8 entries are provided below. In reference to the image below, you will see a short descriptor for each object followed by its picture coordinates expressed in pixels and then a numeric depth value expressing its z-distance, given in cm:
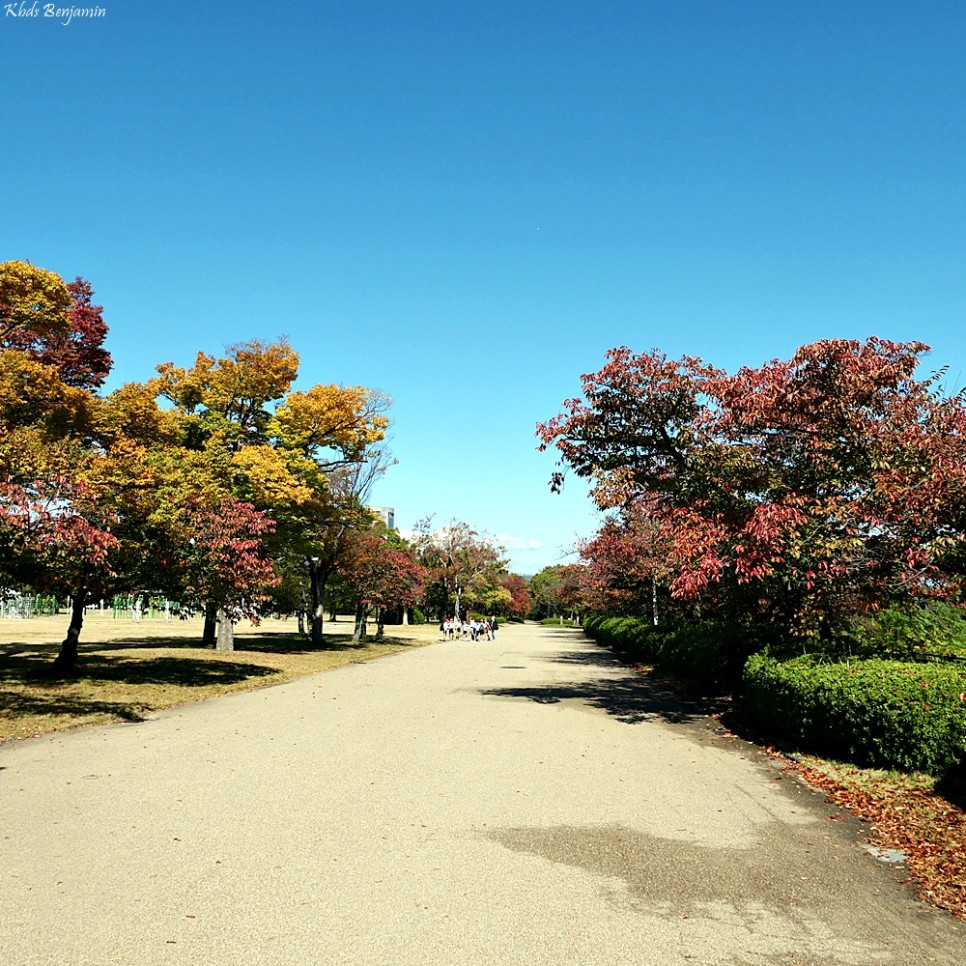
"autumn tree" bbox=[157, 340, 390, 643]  2555
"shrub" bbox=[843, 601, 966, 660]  1126
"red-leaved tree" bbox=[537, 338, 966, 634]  949
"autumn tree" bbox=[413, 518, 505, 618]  6309
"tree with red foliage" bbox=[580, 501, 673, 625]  2323
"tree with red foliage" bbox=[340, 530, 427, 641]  3256
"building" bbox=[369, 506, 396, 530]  16535
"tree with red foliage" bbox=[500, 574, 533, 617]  9167
